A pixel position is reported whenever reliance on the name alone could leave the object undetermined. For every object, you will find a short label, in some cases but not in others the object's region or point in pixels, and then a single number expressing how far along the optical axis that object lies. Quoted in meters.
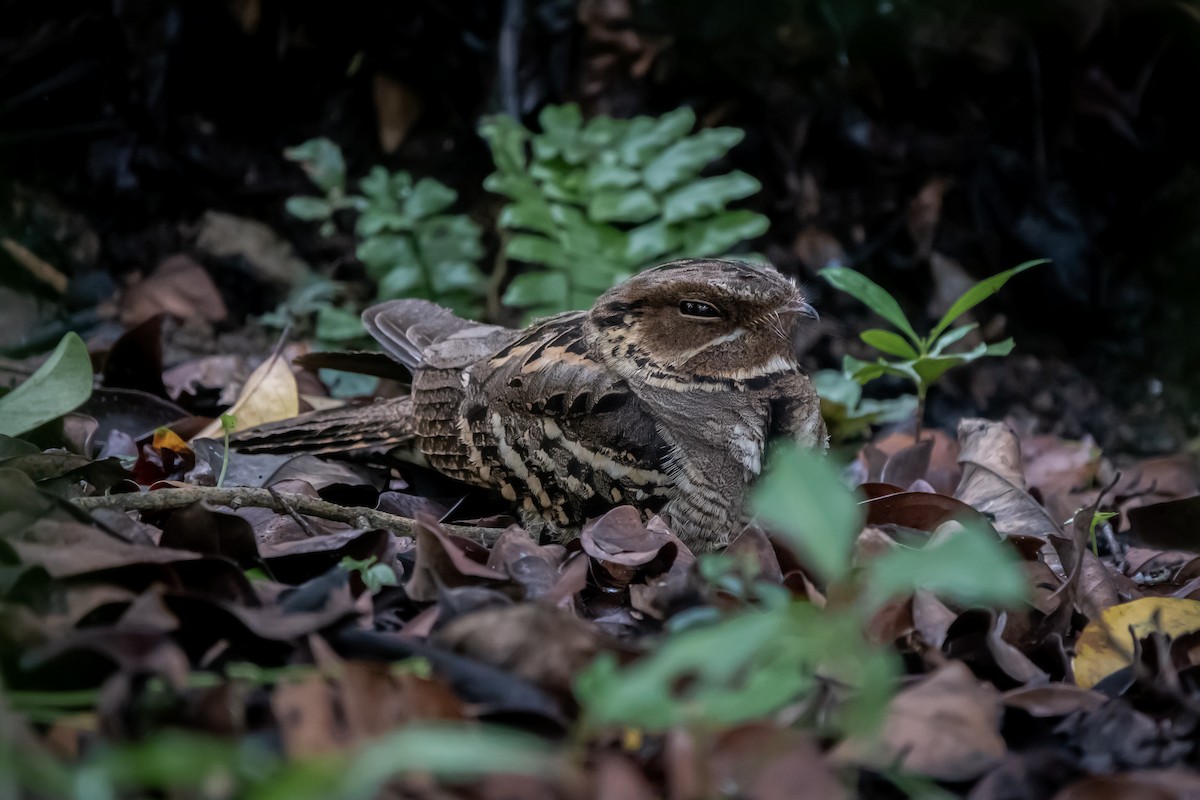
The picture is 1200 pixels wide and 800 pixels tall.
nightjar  5.38
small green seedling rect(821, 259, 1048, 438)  5.30
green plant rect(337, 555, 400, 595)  3.87
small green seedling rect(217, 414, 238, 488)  4.87
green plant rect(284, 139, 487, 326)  8.60
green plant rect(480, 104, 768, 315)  8.08
